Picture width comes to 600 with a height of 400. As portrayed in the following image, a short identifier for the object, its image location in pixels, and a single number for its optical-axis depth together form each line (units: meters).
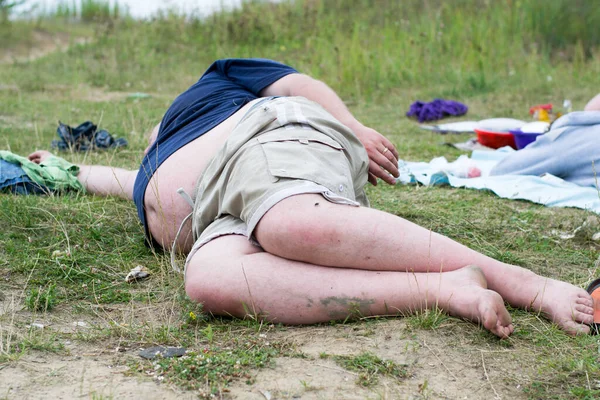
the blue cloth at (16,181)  3.48
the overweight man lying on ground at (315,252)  2.01
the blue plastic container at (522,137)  4.76
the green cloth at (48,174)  3.53
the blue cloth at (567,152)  3.74
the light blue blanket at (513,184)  3.55
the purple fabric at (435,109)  6.71
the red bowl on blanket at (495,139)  5.11
